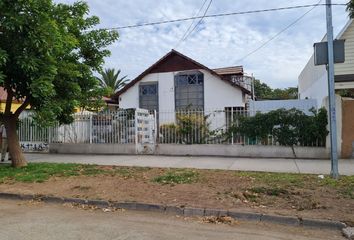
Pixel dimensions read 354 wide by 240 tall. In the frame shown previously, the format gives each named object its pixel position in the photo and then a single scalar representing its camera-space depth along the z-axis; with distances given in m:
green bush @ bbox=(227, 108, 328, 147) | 14.40
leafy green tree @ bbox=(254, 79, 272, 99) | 60.75
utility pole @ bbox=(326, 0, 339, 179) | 9.51
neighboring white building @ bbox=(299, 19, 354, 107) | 17.89
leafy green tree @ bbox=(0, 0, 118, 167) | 10.44
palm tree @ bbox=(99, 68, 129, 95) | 47.72
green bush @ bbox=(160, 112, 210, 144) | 16.22
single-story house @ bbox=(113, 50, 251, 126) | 26.34
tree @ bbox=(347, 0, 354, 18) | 7.83
